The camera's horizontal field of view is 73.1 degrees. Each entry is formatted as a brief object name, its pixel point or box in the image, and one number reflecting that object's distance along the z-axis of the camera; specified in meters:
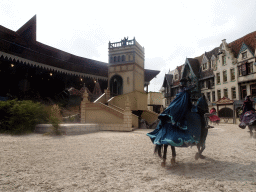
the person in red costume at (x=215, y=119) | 19.62
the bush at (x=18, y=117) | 9.41
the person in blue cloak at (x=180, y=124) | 3.59
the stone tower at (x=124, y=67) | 19.88
